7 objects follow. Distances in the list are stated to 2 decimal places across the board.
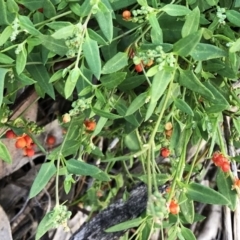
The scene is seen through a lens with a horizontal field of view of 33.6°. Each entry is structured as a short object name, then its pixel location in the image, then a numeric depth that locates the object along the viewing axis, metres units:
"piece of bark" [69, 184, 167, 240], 0.22
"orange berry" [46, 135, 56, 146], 0.26
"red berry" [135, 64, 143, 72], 0.18
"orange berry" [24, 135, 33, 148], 0.21
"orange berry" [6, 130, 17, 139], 0.21
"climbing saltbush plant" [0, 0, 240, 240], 0.16
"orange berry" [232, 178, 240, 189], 0.20
